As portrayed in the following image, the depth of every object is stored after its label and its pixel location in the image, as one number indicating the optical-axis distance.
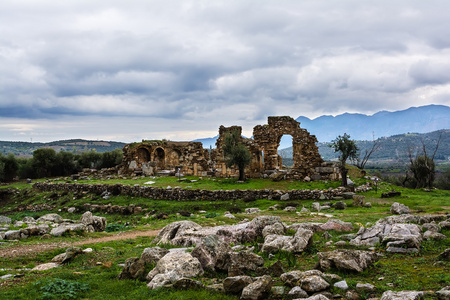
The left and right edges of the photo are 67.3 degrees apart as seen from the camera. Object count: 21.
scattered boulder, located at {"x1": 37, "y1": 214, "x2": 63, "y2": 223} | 19.69
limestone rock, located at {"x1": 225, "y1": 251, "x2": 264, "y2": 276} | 8.17
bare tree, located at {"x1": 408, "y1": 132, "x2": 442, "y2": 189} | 42.67
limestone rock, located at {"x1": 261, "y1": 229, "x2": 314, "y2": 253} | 9.79
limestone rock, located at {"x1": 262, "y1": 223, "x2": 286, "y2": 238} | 11.67
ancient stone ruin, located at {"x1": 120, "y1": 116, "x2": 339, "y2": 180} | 34.94
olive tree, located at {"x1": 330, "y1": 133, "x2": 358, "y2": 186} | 32.06
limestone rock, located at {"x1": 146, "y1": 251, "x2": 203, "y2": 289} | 7.92
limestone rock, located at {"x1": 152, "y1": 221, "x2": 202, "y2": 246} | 12.48
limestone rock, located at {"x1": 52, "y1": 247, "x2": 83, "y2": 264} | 10.59
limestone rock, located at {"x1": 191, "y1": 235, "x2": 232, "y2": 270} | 8.75
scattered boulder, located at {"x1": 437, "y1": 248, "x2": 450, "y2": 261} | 7.95
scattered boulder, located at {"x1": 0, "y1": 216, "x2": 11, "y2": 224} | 20.20
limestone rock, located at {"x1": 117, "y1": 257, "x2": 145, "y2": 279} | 8.60
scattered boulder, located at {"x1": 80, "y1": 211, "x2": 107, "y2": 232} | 17.99
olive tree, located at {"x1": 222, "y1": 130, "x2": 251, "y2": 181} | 33.00
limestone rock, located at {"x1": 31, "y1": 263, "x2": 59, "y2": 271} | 9.83
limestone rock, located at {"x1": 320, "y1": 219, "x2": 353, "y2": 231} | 13.13
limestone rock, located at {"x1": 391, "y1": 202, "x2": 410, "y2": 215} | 17.34
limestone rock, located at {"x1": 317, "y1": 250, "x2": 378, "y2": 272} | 7.83
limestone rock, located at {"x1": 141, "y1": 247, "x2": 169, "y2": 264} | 9.33
